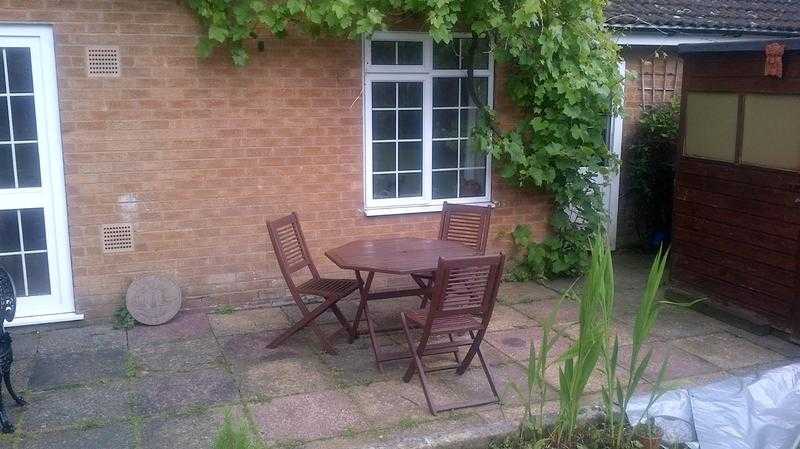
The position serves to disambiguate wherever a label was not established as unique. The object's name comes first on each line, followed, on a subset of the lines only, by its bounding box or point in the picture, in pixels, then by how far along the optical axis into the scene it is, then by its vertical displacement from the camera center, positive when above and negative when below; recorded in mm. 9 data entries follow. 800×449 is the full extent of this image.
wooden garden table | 5135 -1068
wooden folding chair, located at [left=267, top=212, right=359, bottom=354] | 5480 -1319
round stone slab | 6215 -1577
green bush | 8781 -655
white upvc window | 6988 -149
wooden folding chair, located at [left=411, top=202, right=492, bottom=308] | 6172 -983
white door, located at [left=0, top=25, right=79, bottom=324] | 5840 -575
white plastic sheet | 4219 -1772
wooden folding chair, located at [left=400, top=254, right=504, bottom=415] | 4523 -1224
